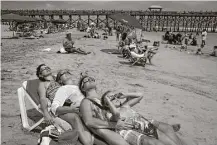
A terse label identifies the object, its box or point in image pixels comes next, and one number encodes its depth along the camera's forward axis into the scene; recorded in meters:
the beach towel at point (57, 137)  2.76
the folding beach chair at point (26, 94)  3.72
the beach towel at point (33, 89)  3.65
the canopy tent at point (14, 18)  17.06
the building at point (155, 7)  56.09
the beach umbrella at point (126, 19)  11.27
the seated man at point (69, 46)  10.37
